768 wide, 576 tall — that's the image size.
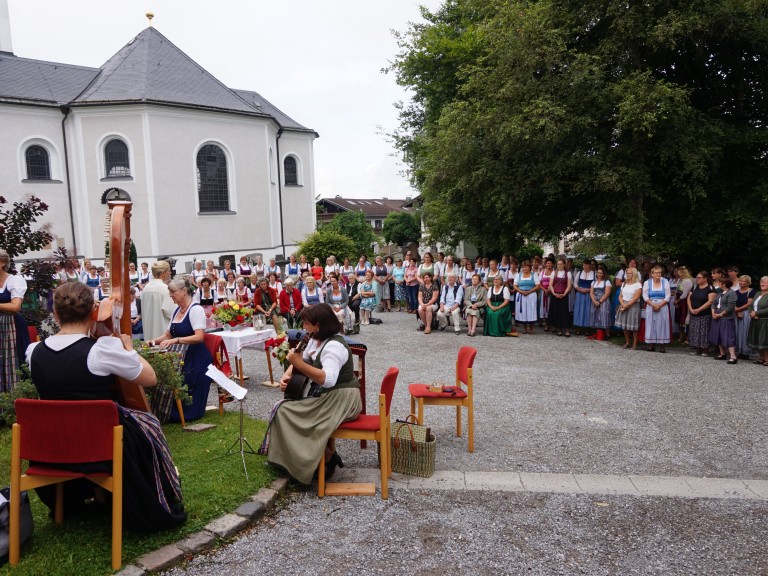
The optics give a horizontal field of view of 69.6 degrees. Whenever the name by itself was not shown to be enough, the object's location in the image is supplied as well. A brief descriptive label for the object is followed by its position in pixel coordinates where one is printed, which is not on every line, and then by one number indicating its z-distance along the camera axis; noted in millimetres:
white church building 25766
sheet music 4590
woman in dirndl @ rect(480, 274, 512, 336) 13438
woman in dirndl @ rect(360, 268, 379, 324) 15388
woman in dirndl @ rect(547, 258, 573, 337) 13570
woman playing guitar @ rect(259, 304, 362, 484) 4848
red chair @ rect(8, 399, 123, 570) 3383
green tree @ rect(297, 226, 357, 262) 26016
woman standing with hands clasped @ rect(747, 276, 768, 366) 9914
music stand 4594
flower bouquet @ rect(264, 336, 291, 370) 5300
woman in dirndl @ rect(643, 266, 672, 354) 11430
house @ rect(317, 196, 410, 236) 73438
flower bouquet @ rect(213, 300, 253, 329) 8611
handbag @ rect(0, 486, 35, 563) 3623
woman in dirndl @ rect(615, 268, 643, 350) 11688
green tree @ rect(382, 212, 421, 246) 51844
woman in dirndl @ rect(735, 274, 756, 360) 10398
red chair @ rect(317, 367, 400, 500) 4863
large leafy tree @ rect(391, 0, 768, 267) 12578
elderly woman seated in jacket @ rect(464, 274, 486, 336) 13633
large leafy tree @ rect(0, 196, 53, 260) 7238
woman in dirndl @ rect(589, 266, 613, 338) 12742
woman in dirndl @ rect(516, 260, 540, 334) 13852
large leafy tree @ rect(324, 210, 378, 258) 41656
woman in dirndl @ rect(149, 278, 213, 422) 6789
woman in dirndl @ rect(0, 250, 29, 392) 6074
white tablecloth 8273
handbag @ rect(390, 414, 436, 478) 5305
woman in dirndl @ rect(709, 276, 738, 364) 10445
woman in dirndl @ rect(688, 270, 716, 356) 11016
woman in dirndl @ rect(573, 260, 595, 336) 13234
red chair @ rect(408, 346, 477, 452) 6098
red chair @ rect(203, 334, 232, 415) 7336
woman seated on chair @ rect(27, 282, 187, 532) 3430
